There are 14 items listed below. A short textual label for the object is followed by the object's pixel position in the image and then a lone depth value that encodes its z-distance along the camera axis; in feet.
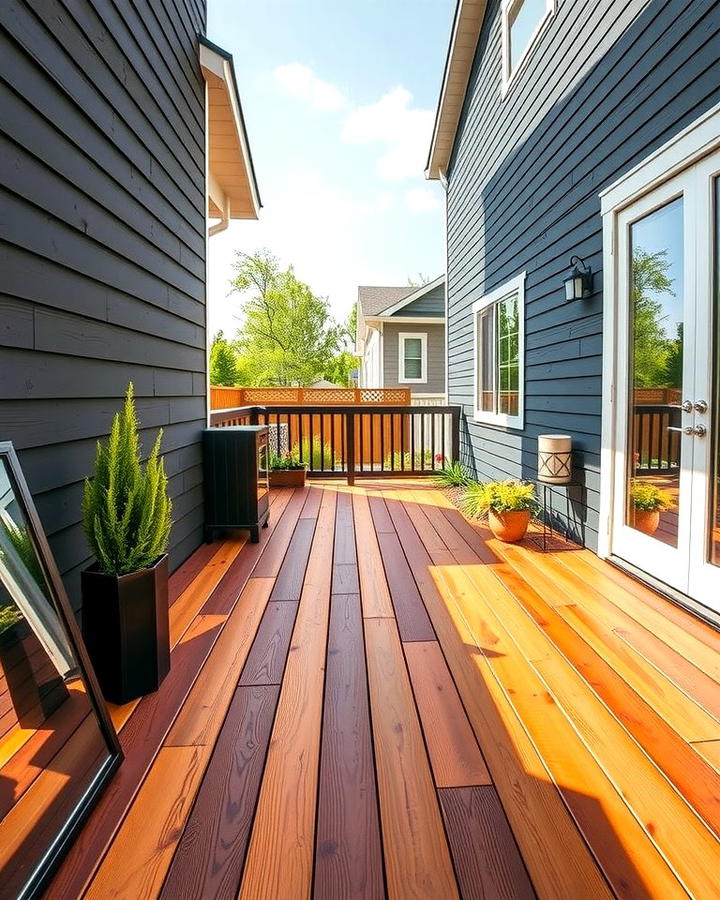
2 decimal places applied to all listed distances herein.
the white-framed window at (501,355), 15.35
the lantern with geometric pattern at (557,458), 11.55
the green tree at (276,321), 77.71
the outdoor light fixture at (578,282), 10.87
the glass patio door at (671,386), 7.55
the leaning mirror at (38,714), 3.47
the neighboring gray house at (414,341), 40.06
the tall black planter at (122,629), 5.60
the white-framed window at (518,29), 13.66
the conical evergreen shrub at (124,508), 5.71
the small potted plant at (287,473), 20.83
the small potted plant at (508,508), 12.22
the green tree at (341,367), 83.15
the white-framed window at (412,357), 41.19
